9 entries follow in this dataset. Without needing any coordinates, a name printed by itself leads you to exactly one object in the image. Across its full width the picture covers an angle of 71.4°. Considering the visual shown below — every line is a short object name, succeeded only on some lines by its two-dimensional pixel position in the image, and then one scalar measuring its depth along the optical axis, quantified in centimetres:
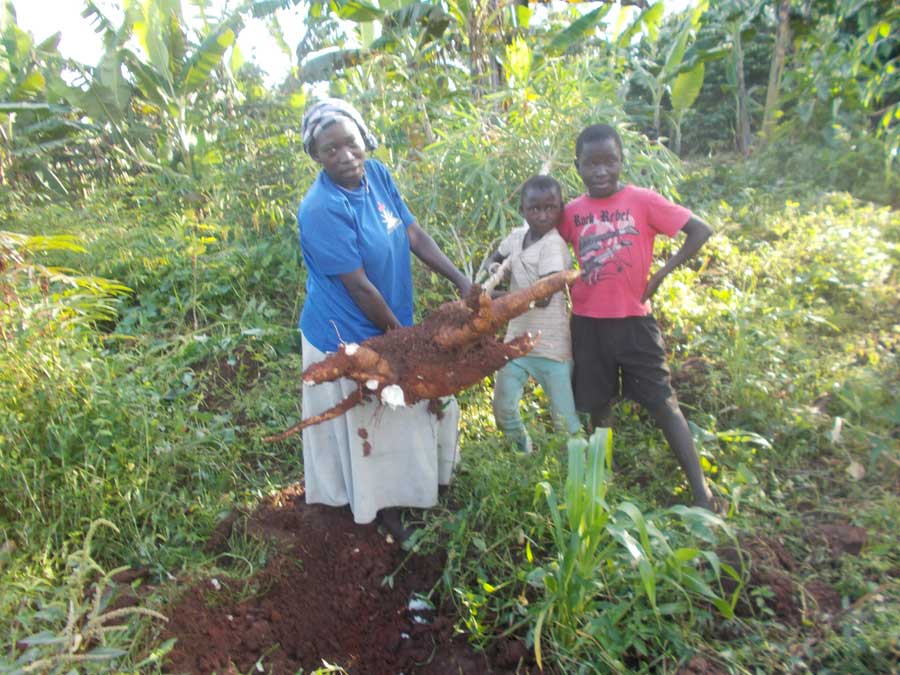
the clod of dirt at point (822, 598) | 194
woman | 213
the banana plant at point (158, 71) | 635
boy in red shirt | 241
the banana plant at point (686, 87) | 734
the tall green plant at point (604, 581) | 179
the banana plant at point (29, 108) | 708
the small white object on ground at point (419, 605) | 220
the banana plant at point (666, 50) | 564
